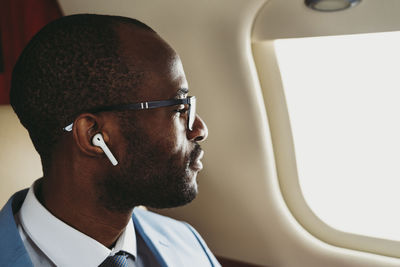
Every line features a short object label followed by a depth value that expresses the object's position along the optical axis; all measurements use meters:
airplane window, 1.70
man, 1.21
